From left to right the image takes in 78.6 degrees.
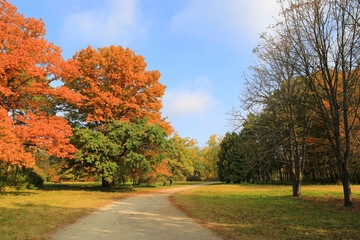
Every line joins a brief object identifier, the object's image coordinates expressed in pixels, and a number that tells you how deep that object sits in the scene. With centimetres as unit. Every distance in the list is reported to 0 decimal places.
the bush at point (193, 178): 6669
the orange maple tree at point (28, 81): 1247
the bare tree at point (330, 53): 998
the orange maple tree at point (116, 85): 1906
